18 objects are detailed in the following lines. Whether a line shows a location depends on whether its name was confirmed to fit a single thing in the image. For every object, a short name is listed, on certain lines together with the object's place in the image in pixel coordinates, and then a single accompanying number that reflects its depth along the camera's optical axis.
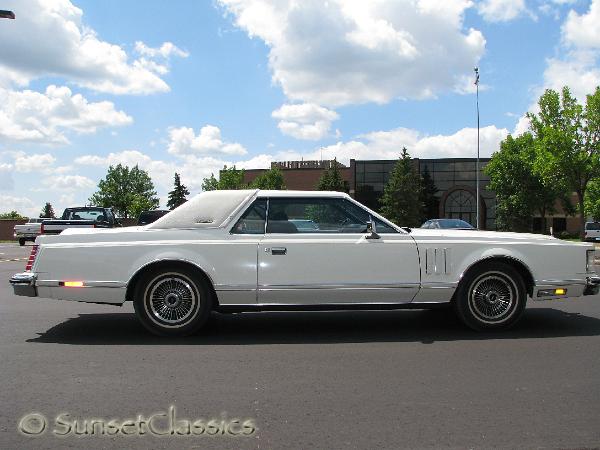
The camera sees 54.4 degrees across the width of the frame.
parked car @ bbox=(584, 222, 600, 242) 43.97
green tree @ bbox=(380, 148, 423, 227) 65.31
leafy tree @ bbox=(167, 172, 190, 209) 105.69
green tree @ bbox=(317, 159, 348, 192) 73.88
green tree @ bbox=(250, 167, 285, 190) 72.94
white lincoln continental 6.20
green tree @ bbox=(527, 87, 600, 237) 30.73
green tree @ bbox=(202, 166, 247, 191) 70.00
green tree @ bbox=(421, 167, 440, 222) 73.31
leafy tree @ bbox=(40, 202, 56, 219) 133.50
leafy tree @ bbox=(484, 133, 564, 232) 55.69
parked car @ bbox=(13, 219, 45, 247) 35.34
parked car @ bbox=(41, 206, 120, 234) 17.95
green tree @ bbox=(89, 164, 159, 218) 117.38
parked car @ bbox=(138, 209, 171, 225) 24.76
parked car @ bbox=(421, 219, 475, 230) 25.61
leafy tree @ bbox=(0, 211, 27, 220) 89.19
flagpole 43.00
